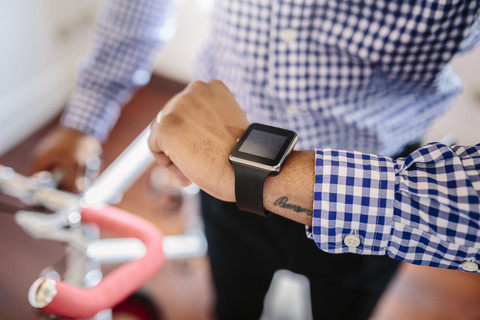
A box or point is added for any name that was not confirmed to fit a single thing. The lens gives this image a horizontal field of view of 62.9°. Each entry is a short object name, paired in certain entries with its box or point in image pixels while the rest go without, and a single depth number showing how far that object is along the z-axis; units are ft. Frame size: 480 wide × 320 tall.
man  2.26
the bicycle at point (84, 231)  1.81
